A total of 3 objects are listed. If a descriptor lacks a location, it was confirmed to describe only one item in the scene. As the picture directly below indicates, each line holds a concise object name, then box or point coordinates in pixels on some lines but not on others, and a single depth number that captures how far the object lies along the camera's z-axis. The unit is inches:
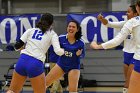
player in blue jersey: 447.2
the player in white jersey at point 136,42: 293.3
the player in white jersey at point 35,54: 375.5
